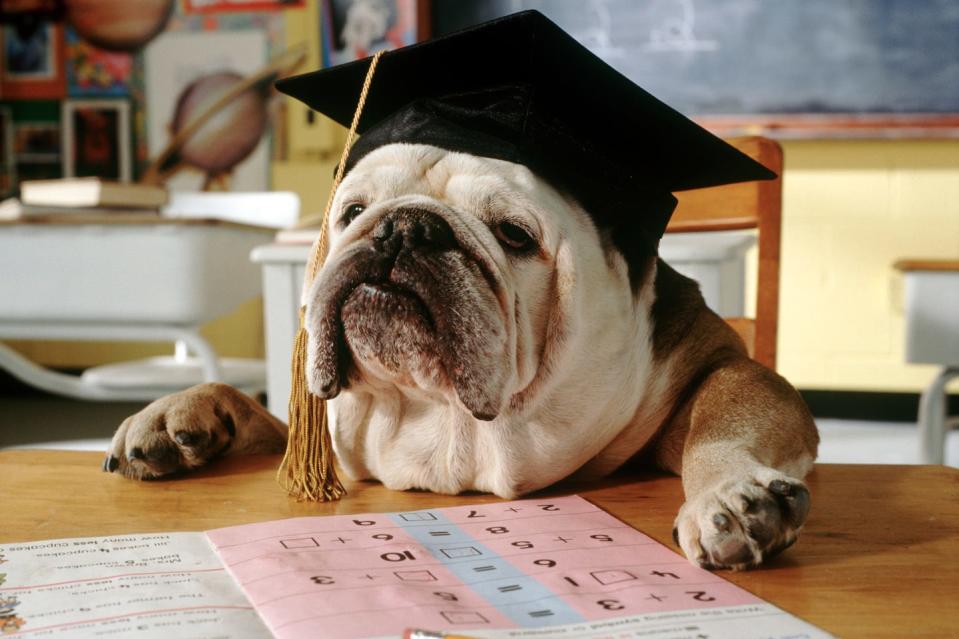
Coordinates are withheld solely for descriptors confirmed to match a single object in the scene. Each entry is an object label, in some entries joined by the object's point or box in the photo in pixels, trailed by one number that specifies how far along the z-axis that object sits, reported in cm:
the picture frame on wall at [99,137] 410
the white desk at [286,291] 140
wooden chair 126
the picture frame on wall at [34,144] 419
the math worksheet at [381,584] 44
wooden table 48
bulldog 64
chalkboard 325
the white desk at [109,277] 167
